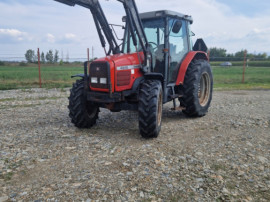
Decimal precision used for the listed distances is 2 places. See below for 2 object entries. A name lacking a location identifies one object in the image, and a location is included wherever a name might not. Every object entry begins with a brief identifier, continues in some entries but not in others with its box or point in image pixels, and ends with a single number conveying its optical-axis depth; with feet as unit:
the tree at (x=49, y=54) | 186.96
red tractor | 14.85
